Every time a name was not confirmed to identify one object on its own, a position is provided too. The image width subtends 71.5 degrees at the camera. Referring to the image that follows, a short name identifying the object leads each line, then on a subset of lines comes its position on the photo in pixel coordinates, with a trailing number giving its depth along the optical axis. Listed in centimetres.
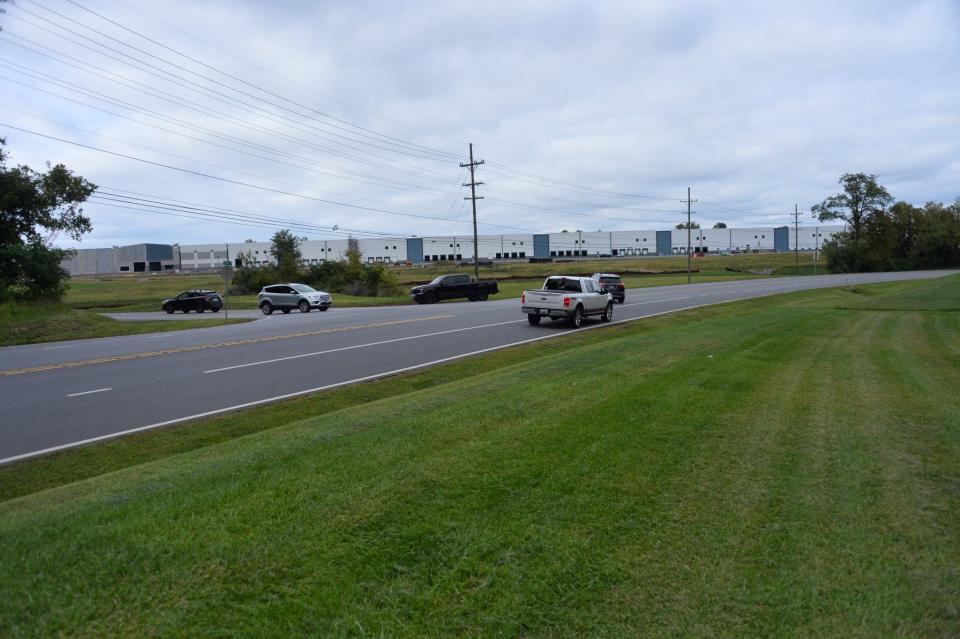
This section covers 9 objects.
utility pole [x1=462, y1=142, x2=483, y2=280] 5659
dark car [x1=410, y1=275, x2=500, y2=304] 4319
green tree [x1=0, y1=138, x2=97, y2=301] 3625
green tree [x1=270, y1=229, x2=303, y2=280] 6912
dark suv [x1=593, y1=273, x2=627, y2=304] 3569
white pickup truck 2317
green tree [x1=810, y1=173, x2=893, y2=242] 9925
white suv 3969
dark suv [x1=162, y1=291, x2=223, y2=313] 4441
